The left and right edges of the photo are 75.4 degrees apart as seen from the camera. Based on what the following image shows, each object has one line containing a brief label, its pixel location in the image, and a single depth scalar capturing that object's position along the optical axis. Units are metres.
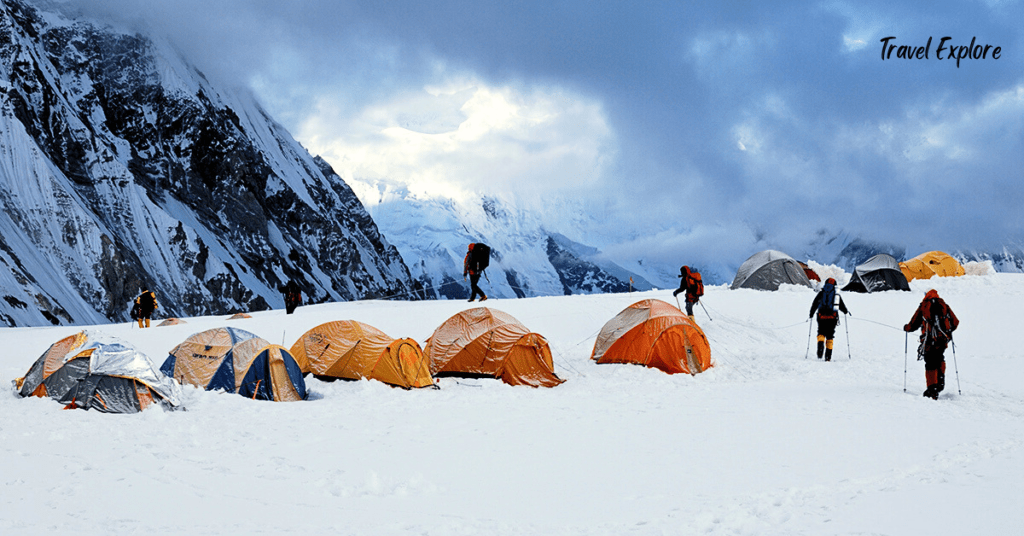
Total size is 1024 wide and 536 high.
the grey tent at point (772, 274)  38.47
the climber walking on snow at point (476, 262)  25.75
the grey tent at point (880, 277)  36.56
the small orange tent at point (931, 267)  43.88
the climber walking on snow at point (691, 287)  22.84
